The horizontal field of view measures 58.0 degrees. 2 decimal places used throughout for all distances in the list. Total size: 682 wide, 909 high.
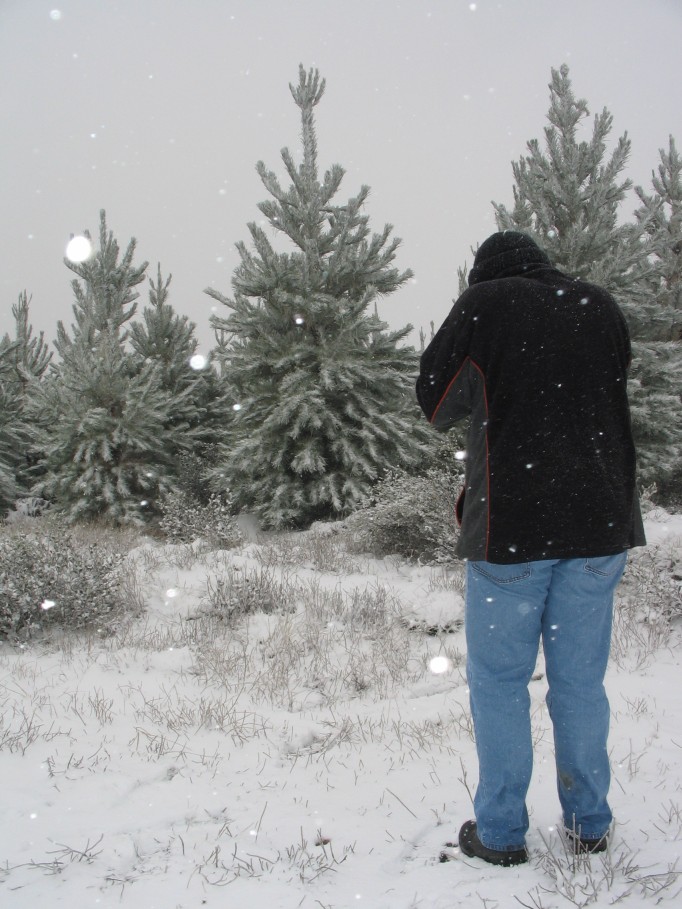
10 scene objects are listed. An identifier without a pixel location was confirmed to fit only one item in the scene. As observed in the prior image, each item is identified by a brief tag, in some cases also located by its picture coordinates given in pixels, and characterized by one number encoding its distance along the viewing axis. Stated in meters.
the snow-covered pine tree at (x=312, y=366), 9.88
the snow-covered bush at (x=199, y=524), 7.93
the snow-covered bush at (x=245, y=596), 5.26
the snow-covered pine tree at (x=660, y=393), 10.34
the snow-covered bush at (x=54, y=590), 4.98
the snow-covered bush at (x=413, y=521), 6.95
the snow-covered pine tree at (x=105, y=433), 11.03
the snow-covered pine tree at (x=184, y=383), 12.15
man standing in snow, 2.03
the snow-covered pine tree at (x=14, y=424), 12.68
